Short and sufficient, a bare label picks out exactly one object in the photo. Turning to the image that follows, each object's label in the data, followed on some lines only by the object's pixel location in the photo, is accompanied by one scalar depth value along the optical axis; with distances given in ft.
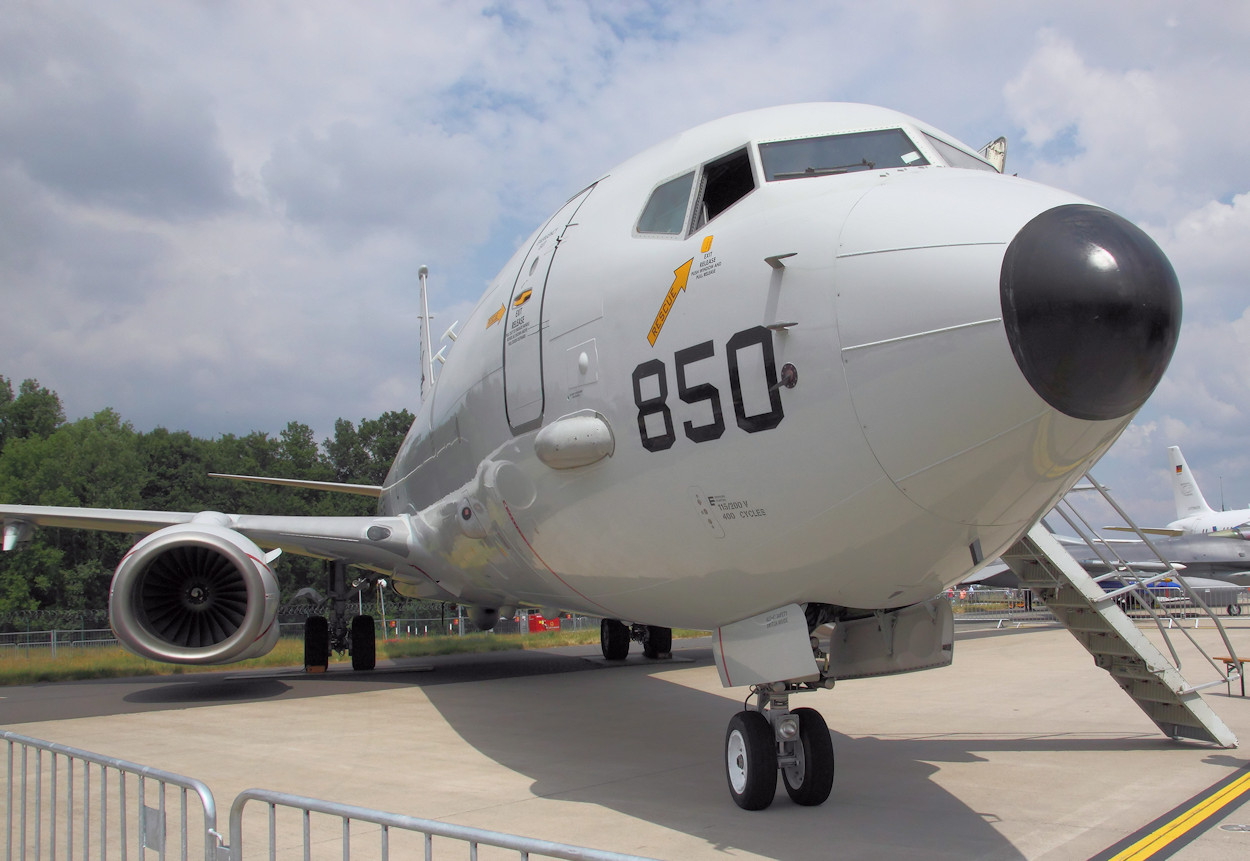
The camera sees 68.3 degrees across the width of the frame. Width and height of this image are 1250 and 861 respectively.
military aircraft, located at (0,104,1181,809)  12.89
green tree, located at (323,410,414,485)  283.18
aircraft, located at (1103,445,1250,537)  161.09
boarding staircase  26.89
